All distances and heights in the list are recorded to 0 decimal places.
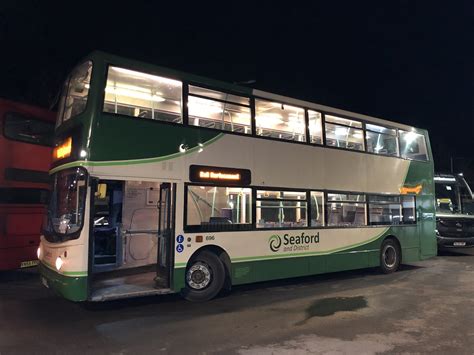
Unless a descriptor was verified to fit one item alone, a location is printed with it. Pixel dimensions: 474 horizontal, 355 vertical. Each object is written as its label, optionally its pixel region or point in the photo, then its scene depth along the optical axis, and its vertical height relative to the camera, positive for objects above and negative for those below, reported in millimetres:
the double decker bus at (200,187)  6793 +736
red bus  9180 +979
